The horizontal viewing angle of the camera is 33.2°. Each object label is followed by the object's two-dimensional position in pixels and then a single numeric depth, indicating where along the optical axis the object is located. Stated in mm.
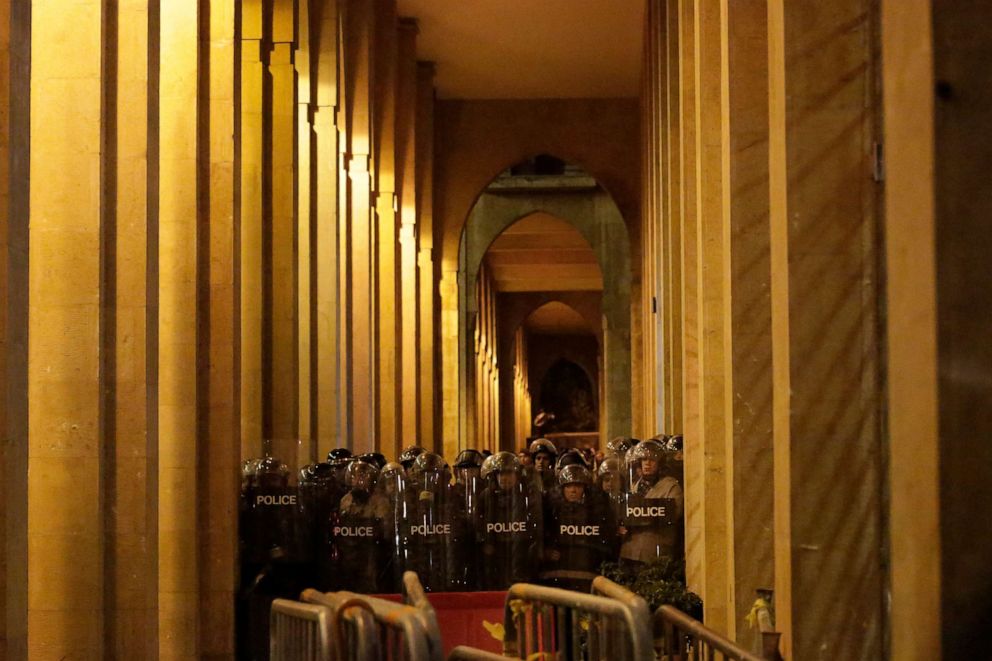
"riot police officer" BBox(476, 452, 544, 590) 13930
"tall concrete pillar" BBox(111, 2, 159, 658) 11609
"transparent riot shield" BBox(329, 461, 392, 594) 14219
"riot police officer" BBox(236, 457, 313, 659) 14484
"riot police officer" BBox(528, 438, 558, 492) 14767
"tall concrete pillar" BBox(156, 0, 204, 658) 13969
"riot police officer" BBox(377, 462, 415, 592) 14211
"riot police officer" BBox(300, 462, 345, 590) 14523
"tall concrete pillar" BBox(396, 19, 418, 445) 28859
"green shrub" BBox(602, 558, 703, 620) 12141
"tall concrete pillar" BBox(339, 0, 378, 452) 22891
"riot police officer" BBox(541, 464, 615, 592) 13898
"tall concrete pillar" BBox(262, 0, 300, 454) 18312
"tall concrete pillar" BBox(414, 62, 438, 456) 31172
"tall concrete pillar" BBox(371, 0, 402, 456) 26312
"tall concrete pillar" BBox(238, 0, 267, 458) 17719
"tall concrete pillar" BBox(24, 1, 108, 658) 10867
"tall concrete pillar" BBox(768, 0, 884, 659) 7941
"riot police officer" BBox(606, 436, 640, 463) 16125
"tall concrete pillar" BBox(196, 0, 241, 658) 14266
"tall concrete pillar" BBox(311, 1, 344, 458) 21000
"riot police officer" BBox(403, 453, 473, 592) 14008
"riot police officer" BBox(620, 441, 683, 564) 13812
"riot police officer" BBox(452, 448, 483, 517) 14203
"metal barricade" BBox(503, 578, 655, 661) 6234
